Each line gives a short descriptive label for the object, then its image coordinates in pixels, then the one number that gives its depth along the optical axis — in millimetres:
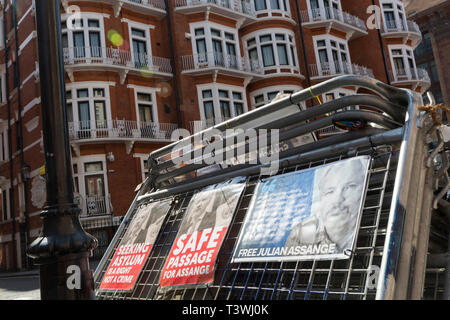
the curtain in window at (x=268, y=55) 25153
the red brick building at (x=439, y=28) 39094
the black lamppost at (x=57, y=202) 2727
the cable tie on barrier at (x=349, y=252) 2303
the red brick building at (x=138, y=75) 20359
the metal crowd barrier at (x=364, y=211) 2174
